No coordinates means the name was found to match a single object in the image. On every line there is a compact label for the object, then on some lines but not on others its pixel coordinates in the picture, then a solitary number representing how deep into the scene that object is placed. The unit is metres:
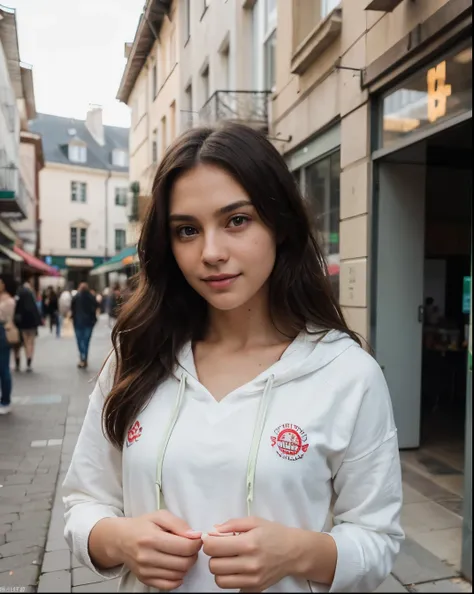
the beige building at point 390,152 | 2.92
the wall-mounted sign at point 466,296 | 3.47
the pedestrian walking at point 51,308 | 15.01
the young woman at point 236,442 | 0.79
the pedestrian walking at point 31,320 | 5.64
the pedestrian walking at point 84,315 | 8.73
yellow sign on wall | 3.42
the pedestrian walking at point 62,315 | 11.81
